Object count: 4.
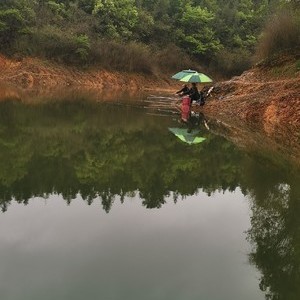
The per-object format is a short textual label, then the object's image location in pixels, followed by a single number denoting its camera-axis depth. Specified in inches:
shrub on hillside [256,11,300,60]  941.8
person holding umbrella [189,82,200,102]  953.1
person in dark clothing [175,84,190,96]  981.1
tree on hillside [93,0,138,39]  1968.5
